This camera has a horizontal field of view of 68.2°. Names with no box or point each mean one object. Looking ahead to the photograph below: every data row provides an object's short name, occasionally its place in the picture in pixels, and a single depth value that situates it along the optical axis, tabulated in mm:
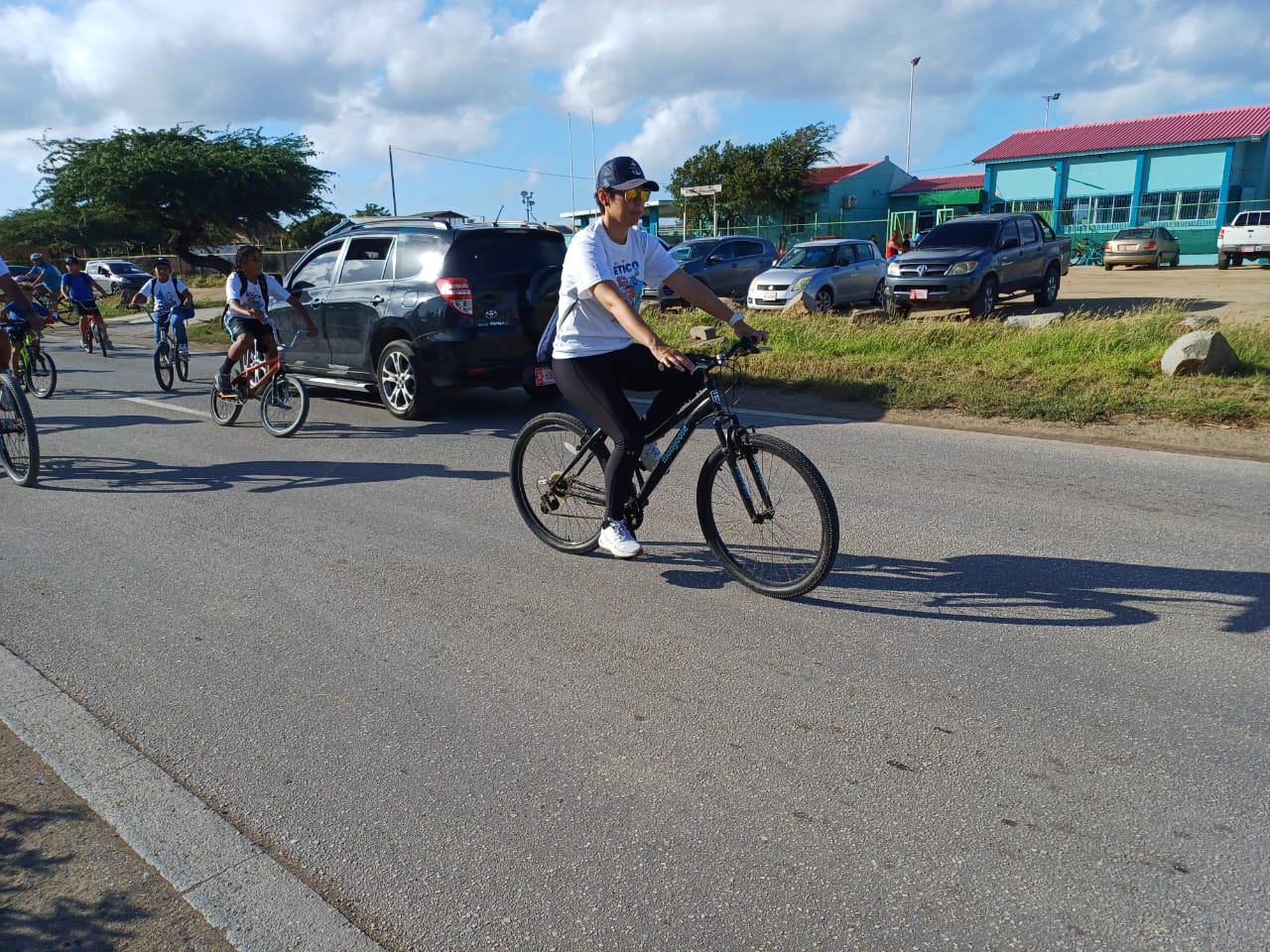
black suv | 8883
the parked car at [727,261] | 22609
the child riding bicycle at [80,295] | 17281
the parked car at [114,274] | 39625
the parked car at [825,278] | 18766
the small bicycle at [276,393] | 8820
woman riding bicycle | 4352
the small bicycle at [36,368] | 11812
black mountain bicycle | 4266
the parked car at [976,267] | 16391
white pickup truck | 31641
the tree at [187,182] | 34719
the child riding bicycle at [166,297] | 13784
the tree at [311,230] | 75562
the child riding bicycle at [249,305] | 9031
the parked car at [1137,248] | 33938
